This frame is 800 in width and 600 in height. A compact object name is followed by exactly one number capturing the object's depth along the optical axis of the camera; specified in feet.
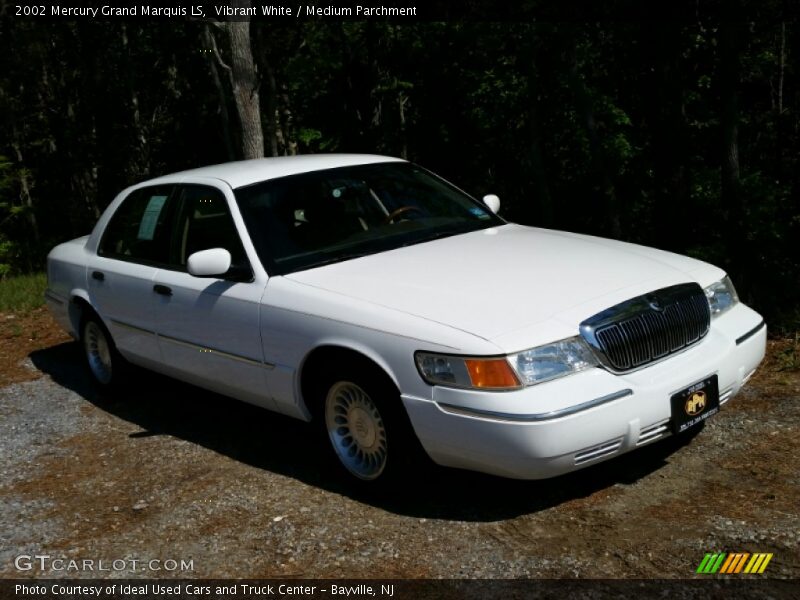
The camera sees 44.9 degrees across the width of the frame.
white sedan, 13.93
